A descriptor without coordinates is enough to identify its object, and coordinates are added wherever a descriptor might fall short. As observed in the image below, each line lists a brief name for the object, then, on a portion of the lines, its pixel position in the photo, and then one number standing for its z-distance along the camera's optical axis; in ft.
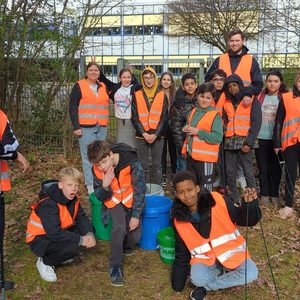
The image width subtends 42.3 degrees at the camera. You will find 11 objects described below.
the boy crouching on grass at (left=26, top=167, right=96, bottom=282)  11.62
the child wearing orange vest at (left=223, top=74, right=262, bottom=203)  15.74
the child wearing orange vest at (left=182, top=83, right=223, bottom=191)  14.69
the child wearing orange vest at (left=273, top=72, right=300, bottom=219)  15.74
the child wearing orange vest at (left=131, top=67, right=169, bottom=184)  17.56
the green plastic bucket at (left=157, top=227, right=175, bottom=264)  12.48
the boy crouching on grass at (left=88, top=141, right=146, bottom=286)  11.86
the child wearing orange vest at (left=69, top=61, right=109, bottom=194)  18.08
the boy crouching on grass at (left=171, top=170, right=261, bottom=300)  10.46
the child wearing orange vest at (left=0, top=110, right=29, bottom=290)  10.57
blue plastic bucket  13.07
